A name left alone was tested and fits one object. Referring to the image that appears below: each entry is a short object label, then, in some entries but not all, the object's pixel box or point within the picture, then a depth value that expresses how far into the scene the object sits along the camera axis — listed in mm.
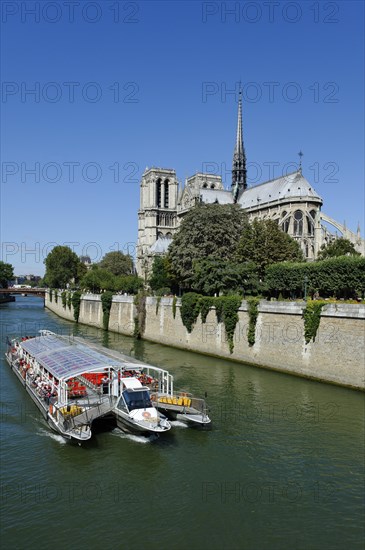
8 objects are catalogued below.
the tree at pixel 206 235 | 54844
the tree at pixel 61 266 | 110500
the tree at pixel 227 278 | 44125
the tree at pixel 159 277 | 69519
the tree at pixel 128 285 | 81438
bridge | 114794
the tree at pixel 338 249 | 59603
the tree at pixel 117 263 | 118750
